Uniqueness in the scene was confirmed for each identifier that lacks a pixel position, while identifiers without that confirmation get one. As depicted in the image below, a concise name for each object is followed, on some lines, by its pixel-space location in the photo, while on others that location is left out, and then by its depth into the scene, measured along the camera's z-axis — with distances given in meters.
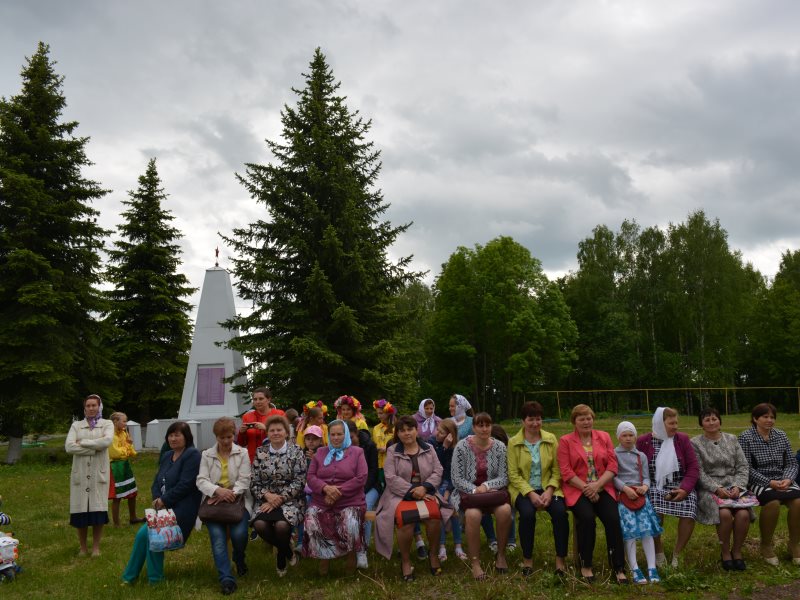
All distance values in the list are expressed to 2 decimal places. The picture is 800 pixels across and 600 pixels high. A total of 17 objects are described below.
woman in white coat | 6.88
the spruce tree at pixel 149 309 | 23.75
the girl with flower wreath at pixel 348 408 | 7.56
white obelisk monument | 19.83
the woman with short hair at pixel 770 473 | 5.86
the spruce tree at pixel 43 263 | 17.08
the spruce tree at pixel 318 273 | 16.03
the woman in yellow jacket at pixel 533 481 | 5.63
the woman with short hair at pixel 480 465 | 5.93
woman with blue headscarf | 5.82
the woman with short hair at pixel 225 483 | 5.78
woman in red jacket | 5.50
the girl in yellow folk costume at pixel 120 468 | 8.44
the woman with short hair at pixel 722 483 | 5.69
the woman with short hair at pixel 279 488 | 5.91
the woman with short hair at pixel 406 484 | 5.85
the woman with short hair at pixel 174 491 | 5.83
